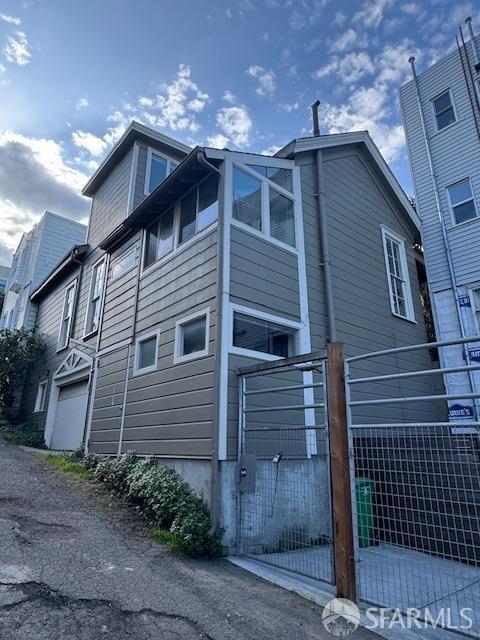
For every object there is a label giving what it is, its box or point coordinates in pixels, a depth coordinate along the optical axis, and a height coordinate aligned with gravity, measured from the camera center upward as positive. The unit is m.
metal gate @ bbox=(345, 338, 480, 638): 3.16 -1.33
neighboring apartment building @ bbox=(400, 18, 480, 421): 9.32 +6.75
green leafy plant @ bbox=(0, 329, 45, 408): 13.54 +2.91
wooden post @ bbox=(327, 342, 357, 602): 3.28 -0.28
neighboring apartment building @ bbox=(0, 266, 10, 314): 26.83 +11.51
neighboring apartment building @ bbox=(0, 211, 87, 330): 17.73 +8.90
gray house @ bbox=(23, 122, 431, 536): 5.60 +2.97
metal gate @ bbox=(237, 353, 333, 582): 4.55 -0.46
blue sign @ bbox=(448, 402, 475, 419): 8.45 +0.75
